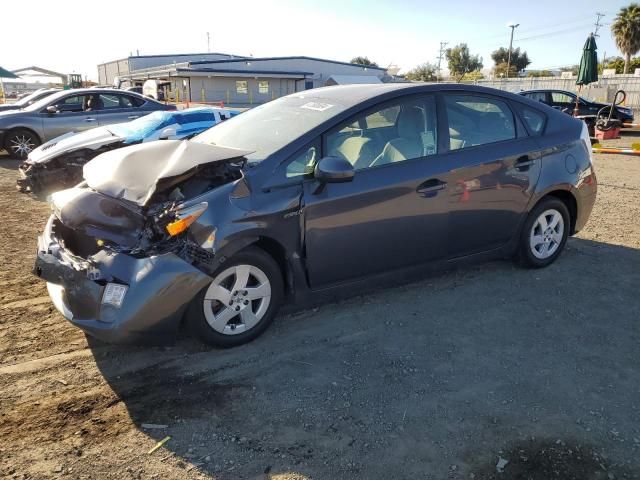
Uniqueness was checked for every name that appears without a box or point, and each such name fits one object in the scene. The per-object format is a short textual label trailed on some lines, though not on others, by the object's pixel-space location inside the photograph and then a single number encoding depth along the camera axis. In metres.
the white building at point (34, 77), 62.28
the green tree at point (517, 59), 80.62
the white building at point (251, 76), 43.31
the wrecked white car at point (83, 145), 7.70
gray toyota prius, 3.18
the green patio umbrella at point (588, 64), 16.20
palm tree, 51.44
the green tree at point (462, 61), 86.38
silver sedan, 11.38
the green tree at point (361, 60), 99.10
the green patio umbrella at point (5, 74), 27.98
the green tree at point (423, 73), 81.56
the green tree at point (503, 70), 68.99
